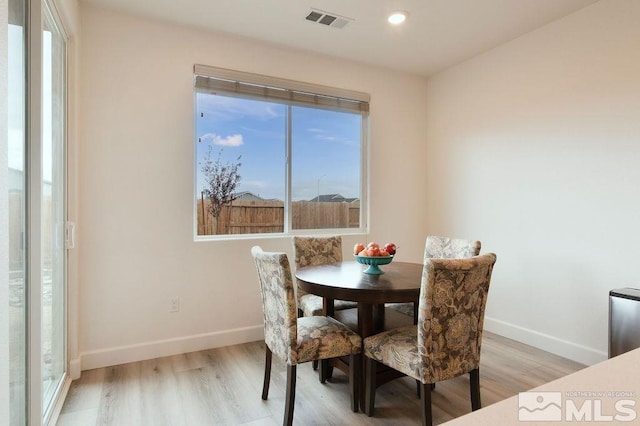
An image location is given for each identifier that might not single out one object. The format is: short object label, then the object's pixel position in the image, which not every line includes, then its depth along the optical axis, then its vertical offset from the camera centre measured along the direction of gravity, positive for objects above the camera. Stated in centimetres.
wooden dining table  196 -43
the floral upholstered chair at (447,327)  173 -58
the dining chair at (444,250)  265 -31
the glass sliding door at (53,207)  200 +2
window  322 +54
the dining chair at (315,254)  285 -37
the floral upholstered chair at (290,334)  192 -70
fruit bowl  234 -33
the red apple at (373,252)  235 -27
